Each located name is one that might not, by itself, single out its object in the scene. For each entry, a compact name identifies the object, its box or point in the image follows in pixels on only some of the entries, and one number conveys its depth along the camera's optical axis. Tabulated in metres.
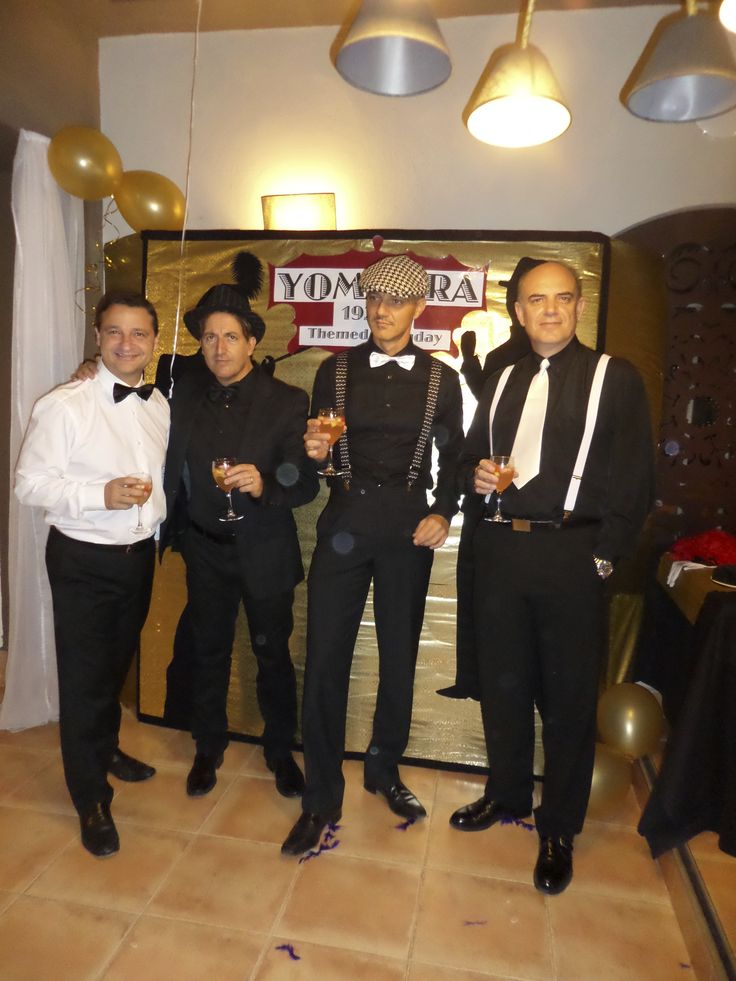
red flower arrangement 2.89
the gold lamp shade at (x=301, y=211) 3.31
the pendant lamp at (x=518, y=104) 1.99
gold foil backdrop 2.86
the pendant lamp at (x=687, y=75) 1.94
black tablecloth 1.96
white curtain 2.95
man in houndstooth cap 2.30
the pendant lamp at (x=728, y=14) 1.74
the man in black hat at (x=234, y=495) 2.43
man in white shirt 2.14
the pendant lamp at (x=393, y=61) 1.99
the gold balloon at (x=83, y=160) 2.85
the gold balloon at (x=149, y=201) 3.05
